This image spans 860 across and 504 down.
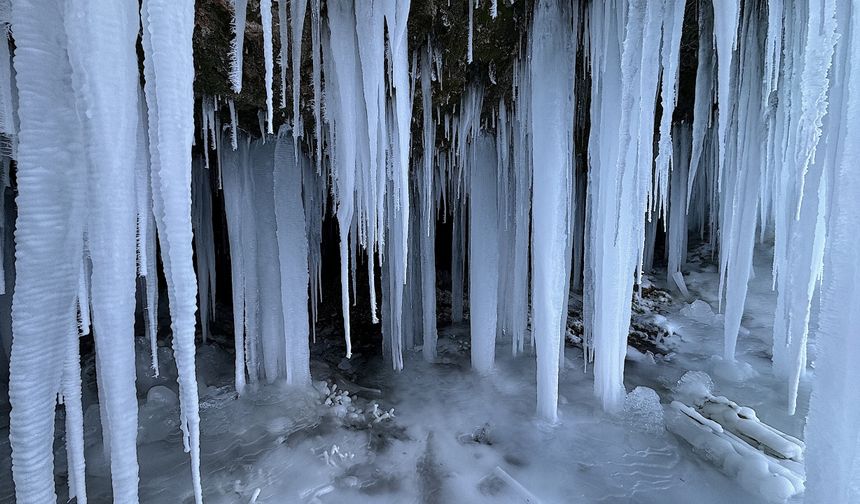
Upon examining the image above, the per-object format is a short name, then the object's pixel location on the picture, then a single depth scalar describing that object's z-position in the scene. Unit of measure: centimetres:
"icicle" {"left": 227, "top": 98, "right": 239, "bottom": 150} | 328
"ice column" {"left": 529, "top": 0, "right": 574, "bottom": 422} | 287
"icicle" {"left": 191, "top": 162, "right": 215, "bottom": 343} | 516
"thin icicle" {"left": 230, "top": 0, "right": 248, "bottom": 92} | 179
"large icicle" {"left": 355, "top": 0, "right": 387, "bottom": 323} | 228
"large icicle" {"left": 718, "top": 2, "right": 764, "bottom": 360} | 290
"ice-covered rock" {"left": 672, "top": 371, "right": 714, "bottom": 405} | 391
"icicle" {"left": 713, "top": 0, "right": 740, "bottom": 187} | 182
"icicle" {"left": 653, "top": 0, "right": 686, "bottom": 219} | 211
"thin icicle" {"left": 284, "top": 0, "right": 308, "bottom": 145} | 204
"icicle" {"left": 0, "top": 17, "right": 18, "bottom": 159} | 166
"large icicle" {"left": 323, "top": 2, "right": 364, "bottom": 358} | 241
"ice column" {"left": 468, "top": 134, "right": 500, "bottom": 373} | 459
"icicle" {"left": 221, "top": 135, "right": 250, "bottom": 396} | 402
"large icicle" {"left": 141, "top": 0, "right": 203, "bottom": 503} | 121
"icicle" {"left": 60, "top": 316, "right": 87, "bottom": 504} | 124
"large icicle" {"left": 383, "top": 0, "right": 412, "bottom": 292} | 209
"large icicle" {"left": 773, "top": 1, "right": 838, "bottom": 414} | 149
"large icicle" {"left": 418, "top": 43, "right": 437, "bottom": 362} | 538
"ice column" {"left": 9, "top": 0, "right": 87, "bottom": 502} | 107
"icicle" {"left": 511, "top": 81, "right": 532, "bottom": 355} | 374
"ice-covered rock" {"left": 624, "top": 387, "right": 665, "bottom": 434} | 335
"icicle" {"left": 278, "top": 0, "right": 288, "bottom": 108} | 202
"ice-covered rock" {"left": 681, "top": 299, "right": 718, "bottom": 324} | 661
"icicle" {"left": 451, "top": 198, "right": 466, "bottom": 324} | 721
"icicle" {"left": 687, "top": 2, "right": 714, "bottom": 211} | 289
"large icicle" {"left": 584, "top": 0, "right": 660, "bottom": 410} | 226
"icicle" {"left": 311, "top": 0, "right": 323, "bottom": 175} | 235
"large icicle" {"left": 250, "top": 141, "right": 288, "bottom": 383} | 408
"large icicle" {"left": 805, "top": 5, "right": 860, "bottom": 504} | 129
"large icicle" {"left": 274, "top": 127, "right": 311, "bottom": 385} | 400
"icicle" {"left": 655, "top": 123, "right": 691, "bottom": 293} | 668
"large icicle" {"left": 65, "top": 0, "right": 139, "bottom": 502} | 109
